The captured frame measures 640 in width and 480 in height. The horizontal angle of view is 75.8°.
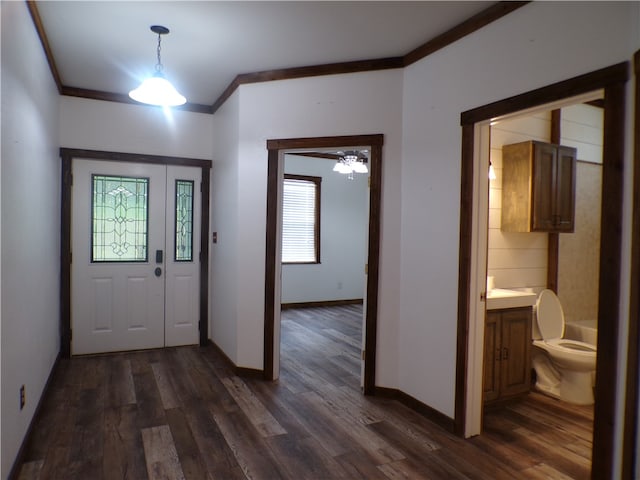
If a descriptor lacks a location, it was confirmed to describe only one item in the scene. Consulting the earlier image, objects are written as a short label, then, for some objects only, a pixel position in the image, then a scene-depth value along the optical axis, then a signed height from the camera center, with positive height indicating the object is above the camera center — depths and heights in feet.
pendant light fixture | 9.44 +3.17
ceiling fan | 18.85 +3.30
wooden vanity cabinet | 10.55 -3.13
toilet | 11.01 -3.38
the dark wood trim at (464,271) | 9.12 -0.82
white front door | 14.35 -1.01
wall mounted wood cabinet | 11.54 +1.40
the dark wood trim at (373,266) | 11.24 -0.91
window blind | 23.09 +0.69
